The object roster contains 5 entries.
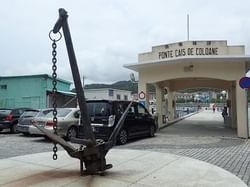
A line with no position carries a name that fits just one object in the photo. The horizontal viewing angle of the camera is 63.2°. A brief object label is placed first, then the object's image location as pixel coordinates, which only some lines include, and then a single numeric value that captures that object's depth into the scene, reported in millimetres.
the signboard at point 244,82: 8526
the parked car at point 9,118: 10946
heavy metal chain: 3720
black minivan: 7401
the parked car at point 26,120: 9189
